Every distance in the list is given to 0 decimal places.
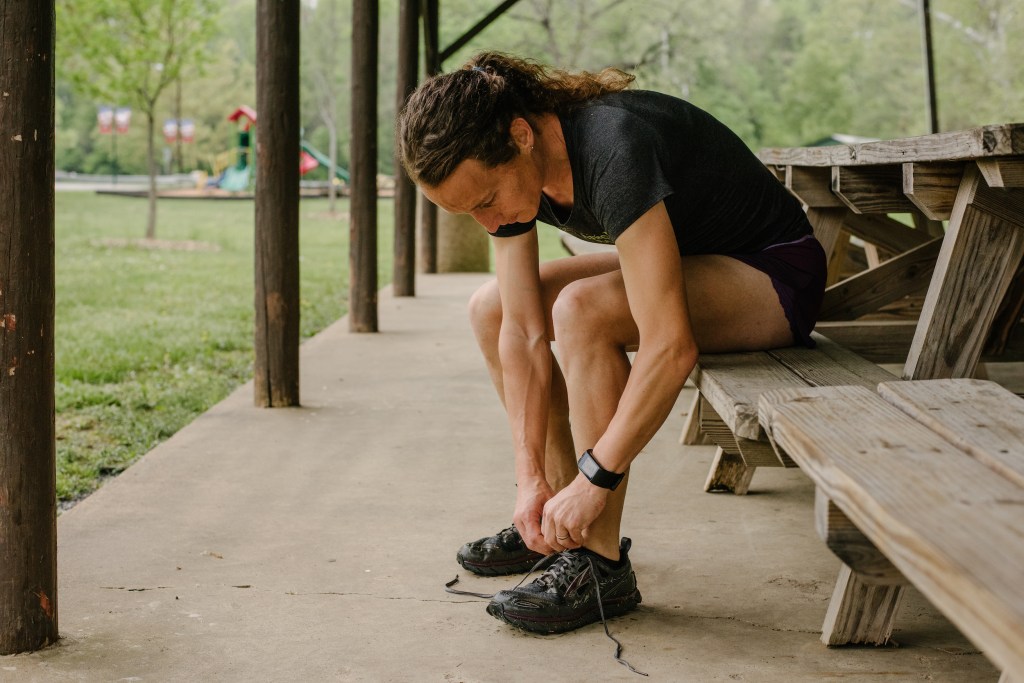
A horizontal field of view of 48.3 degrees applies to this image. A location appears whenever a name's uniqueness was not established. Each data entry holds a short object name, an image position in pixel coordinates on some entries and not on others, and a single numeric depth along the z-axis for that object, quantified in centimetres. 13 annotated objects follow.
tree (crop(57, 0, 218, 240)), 1686
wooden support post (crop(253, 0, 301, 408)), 485
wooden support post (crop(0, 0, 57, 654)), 230
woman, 229
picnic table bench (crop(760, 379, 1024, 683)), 105
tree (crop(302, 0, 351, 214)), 3911
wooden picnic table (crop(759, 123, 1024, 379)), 242
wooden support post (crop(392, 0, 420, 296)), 901
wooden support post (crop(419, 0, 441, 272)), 1104
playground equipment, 3616
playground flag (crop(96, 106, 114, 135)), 4862
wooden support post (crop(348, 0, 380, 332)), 704
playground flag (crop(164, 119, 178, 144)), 4847
